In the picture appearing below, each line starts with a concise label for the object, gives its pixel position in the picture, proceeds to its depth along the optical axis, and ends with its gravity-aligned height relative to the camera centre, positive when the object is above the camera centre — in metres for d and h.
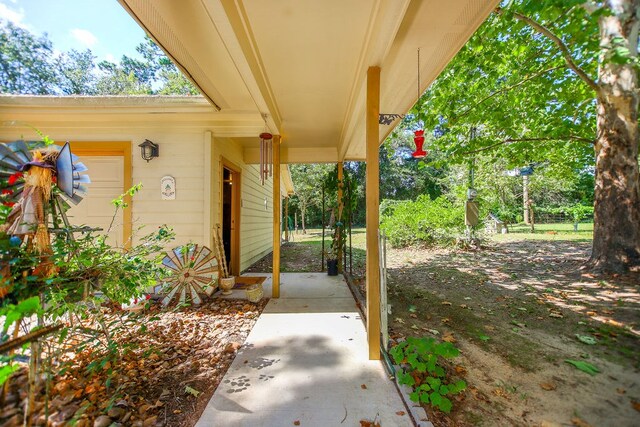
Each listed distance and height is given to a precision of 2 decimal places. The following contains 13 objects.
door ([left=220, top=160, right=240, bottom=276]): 5.25 +0.00
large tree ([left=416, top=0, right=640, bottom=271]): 4.11 +2.25
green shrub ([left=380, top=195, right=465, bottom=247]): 8.07 -0.21
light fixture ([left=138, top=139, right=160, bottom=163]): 3.84 +1.02
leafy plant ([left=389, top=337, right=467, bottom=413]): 1.67 -1.12
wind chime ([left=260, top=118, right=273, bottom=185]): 3.95 +1.02
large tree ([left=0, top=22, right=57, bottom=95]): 15.96 +9.87
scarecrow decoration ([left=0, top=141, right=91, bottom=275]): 1.66 +0.21
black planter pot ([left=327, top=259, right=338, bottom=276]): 5.31 -1.01
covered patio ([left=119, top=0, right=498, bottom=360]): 1.83 +1.48
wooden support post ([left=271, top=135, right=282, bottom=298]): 3.98 +0.06
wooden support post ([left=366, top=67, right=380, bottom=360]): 2.21 +0.04
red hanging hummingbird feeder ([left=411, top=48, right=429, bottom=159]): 2.90 +0.83
